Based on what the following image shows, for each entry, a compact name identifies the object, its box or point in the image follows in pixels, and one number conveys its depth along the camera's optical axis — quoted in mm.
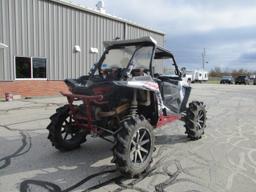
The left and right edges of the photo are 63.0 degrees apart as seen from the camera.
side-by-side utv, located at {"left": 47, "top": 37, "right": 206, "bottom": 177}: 3292
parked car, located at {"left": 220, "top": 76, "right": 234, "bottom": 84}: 36526
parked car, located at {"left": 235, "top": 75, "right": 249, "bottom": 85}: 35880
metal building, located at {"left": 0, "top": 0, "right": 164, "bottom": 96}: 10651
